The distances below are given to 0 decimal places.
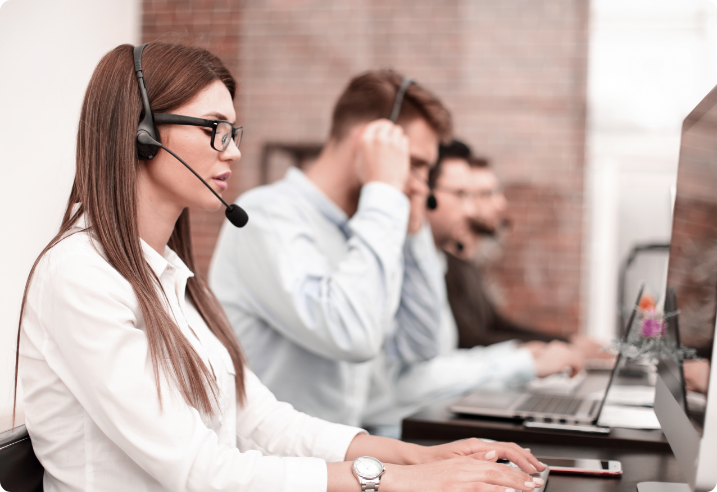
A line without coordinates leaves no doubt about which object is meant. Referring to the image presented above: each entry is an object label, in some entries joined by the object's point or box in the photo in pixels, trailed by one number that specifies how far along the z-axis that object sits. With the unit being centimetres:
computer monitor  233
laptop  284
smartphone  258
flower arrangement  257
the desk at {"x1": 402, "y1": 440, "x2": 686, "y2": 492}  253
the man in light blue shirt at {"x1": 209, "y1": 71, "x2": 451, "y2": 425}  294
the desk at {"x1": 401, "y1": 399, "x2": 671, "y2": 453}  273
